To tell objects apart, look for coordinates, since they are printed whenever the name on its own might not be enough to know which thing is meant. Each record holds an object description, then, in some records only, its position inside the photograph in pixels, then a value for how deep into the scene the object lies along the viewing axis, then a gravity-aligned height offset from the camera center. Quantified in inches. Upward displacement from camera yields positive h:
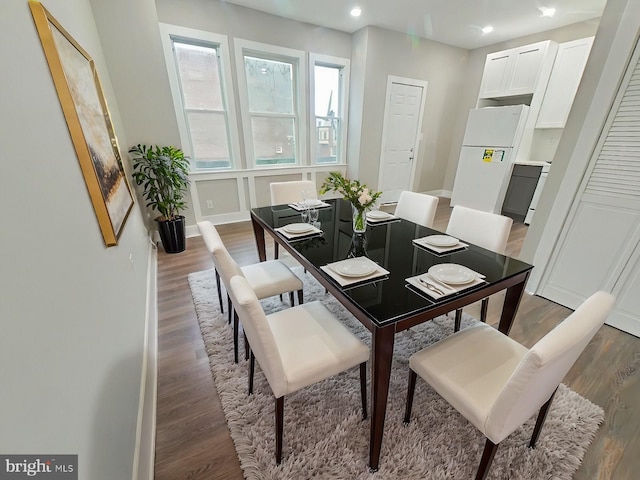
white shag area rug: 42.9 -50.5
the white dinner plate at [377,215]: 76.1 -20.4
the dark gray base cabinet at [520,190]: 150.6 -25.4
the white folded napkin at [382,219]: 75.1 -21.0
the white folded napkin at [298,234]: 62.6 -21.5
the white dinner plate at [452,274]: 42.3 -20.9
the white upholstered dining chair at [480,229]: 60.2 -19.8
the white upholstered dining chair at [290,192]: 99.0 -18.7
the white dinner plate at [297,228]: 64.6 -20.8
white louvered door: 67.1 -20.1
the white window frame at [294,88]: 132.6 +27.3
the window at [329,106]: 157.4 +21.2
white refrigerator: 150.9 -5.8
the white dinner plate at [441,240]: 56.4 -20.4
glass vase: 62.7 -18.2
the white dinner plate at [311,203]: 84.2 -19.5
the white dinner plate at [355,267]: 44.8 -21.4
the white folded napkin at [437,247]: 55.1 -21.1
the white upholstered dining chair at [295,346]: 35.4 -33.2
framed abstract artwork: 39.9 +3.3
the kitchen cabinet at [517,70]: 141.8 +41.5
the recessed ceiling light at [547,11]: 127.3 +63.2
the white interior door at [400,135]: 177.6 +5.4
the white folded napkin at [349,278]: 43.6 -21.9
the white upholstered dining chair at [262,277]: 48.0 -33.2
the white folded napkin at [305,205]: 82.7 -20.2
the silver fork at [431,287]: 40.4 -21.7
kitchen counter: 145.1 -9.3
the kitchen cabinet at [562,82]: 133.6 +32.7
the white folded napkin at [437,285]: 40.2 -21.5
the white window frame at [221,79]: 117.3 +27.0
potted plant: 107.6 -18.0
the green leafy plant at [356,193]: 59.3 -11.0
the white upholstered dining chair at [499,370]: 27.5 -32.5
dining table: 37.1 -22.2
